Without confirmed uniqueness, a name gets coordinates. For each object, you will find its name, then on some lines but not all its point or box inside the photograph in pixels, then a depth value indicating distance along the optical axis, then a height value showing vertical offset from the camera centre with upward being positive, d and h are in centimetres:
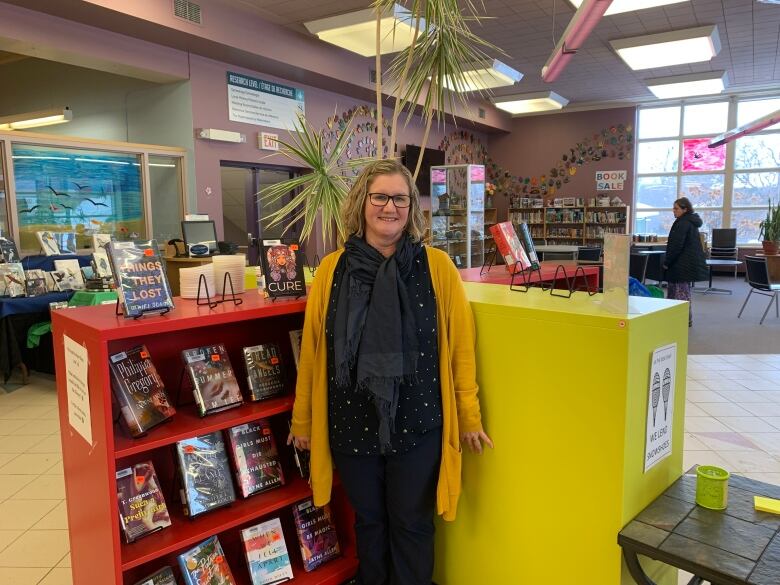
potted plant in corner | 859 -23
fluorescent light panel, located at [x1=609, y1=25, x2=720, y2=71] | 648 +208
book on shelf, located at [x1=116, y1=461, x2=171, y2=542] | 167 -85
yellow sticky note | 149 -77
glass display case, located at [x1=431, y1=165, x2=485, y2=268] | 906 +9
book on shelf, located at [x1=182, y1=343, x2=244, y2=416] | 183 -53
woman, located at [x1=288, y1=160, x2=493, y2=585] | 167 -48
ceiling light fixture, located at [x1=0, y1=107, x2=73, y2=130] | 622 +118
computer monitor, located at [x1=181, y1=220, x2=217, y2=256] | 583 -19
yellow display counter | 151 -64
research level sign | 684 +151
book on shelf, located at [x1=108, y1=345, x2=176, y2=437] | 164 -51
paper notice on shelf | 163 -50
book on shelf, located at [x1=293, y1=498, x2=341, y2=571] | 207 -118
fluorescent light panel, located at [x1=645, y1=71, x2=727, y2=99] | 859 +213
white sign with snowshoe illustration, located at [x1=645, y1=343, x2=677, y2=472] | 160 -55
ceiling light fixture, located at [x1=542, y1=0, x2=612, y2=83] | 395 +148
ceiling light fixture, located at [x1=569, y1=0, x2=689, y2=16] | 509 +194
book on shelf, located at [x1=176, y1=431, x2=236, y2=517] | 180 -83
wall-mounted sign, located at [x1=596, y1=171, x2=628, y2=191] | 1195 +79
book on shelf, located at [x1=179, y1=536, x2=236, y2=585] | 177 -111
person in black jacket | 659 -40
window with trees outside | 1139 +103
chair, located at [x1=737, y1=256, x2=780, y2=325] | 699 -75
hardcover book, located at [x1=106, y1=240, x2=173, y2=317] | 161 -17
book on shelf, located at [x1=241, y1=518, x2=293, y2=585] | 193 -116
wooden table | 127 -79
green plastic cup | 152 -74
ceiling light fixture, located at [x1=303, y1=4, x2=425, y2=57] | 545 +193
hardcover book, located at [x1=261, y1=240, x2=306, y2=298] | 196 -18
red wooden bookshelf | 157 -67
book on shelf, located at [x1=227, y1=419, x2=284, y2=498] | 194 -84
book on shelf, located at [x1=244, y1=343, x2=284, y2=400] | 199 -54
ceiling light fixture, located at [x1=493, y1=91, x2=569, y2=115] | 940 +200
